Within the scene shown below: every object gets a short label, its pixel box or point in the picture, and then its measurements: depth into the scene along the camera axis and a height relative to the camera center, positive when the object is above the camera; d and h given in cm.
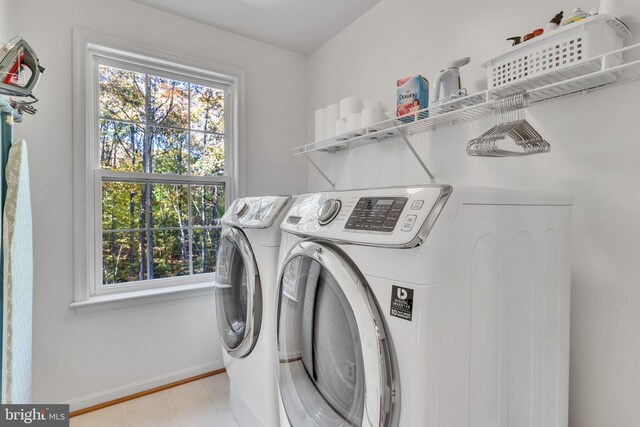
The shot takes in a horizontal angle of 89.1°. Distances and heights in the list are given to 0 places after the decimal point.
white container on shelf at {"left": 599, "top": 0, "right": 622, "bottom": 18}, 99 +62
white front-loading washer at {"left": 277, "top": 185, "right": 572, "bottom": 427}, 72 -25
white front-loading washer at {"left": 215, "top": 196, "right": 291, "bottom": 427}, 137 -44
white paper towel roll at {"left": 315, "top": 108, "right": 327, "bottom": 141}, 215 +56
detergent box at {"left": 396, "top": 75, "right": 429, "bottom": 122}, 156 +55
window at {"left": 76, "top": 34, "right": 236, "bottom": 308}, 207 +27
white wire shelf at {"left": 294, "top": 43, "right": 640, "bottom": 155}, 100 +43
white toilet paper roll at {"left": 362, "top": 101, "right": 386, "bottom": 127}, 174 +51
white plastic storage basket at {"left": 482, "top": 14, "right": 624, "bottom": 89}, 95 +50
